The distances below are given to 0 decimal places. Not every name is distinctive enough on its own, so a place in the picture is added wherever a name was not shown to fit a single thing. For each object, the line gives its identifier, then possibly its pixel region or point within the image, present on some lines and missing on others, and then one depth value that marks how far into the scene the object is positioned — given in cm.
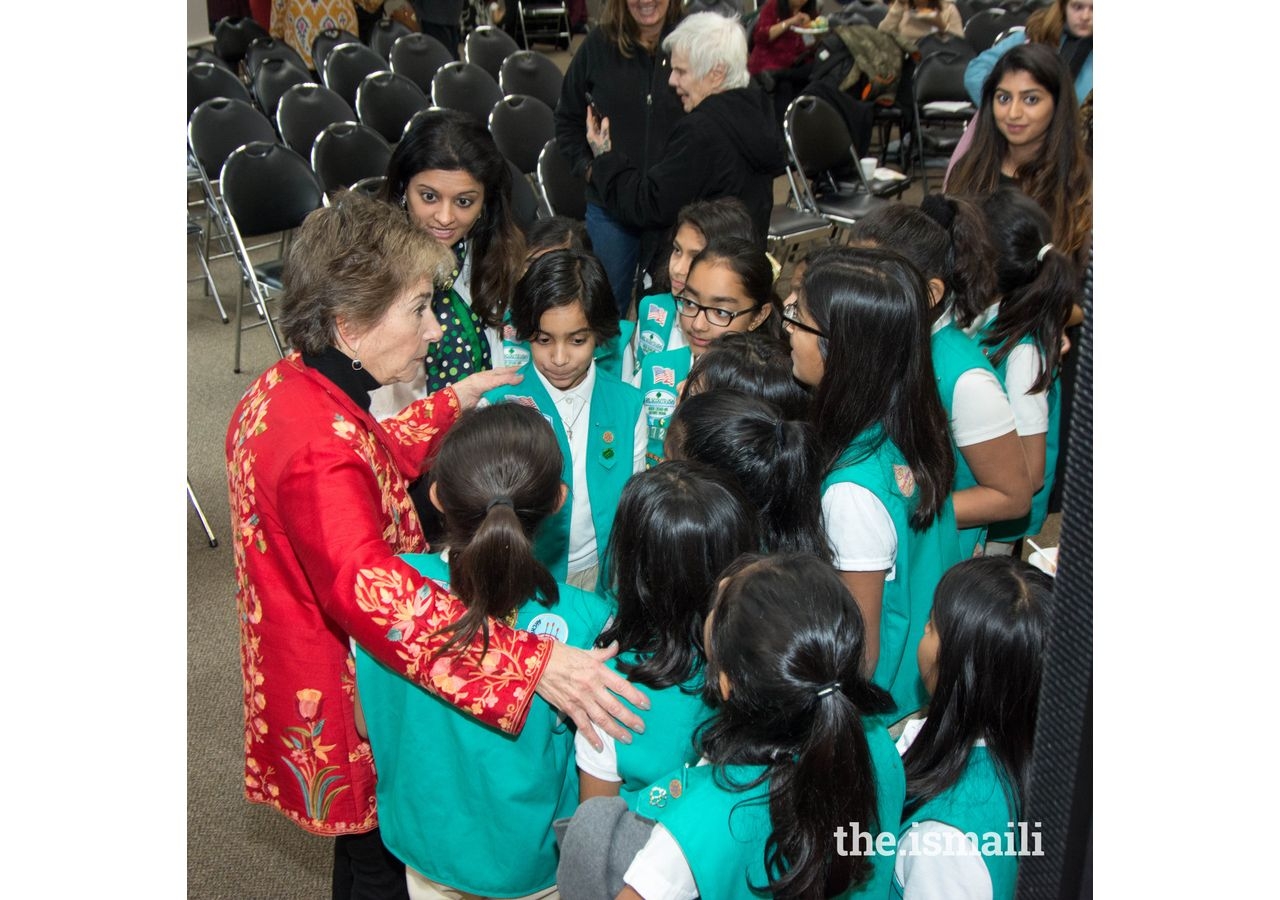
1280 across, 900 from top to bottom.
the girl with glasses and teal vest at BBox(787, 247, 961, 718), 164
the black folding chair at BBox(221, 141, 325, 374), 418
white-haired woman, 304
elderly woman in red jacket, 135
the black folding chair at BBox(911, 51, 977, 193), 629
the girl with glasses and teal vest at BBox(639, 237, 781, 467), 237
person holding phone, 332
